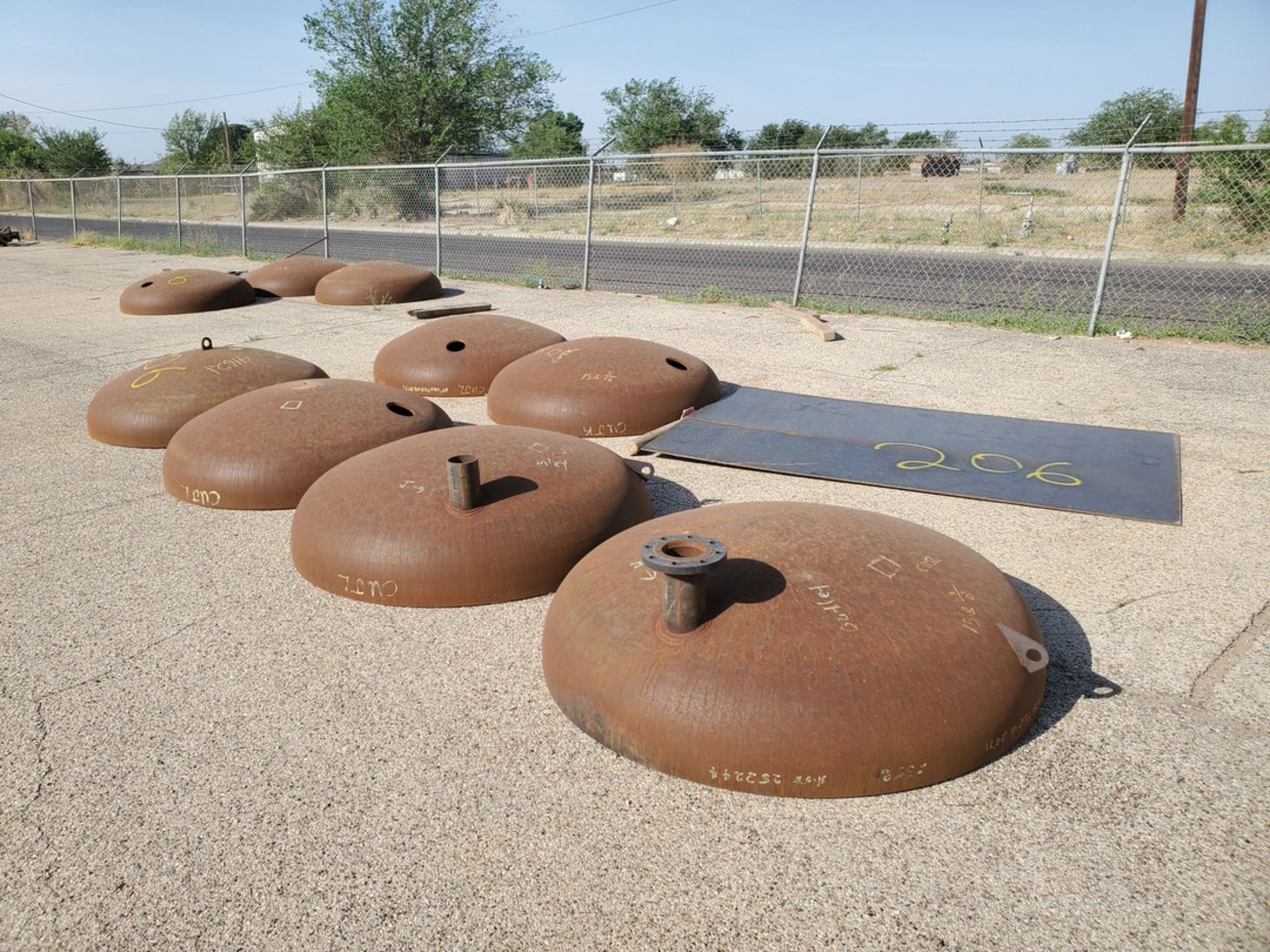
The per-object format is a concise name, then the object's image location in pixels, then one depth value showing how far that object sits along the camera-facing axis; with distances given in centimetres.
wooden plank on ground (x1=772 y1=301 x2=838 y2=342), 993
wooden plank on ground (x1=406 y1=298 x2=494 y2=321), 1077
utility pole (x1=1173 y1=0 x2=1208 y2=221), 1884
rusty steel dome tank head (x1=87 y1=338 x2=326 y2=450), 640
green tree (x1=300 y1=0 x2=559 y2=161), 3734
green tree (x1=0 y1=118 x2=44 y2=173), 5569
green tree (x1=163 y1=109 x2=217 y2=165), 6556
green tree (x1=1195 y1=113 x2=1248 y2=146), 1819
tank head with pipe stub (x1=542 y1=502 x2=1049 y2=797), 268
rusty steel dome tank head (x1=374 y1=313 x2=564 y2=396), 776
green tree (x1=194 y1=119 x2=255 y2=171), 5738
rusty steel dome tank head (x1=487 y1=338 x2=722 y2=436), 643
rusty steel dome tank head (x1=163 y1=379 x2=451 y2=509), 518
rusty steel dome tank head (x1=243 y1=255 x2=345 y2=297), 1398
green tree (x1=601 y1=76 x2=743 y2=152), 4269
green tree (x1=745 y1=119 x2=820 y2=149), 3891
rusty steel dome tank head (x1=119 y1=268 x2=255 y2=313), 1241
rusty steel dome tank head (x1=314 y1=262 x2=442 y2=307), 1284
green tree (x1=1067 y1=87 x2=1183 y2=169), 2043
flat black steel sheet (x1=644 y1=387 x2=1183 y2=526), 541
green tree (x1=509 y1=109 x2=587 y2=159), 3925
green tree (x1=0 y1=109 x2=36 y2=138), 7611
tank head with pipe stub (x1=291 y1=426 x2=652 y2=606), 392
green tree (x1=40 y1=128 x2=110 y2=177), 5438
